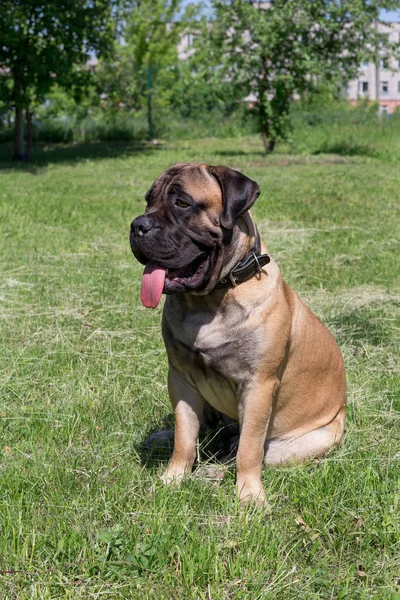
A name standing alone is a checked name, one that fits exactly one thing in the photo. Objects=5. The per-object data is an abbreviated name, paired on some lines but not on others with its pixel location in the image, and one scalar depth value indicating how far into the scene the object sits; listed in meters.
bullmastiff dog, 2.92
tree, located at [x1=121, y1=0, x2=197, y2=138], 33.31
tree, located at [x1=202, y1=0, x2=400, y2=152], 19.02
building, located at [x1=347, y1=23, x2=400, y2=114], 62.91
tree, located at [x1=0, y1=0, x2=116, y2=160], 17.08
